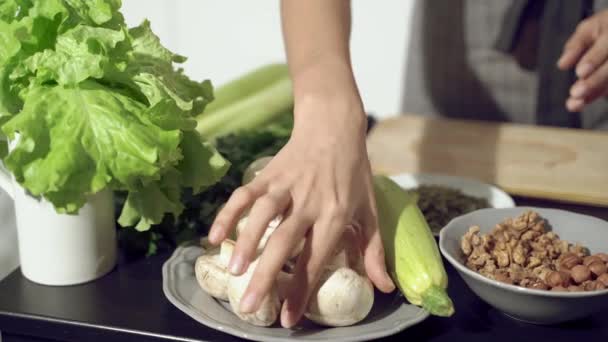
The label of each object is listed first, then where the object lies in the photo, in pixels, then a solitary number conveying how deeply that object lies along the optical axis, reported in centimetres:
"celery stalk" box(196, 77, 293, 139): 159
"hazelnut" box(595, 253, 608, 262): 94
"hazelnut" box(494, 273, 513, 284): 91
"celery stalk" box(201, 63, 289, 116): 184
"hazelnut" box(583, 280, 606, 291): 88
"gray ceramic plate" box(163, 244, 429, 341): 86
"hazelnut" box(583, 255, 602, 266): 92
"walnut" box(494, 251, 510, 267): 95
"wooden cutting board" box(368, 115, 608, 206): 142
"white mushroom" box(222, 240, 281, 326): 87
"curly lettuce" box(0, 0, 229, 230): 85
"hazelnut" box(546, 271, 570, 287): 89
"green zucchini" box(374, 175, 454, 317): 89
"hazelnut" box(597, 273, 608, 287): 89
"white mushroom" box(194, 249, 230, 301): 91
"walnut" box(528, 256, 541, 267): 96
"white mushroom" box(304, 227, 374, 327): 87
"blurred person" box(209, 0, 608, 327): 85
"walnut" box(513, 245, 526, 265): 95
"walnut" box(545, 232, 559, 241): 101
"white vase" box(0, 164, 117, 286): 98
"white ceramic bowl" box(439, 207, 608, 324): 87
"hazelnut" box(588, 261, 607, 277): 91
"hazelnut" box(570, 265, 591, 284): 90
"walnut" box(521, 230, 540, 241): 100
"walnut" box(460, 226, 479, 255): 98
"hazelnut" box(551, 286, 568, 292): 88
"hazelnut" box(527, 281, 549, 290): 90
